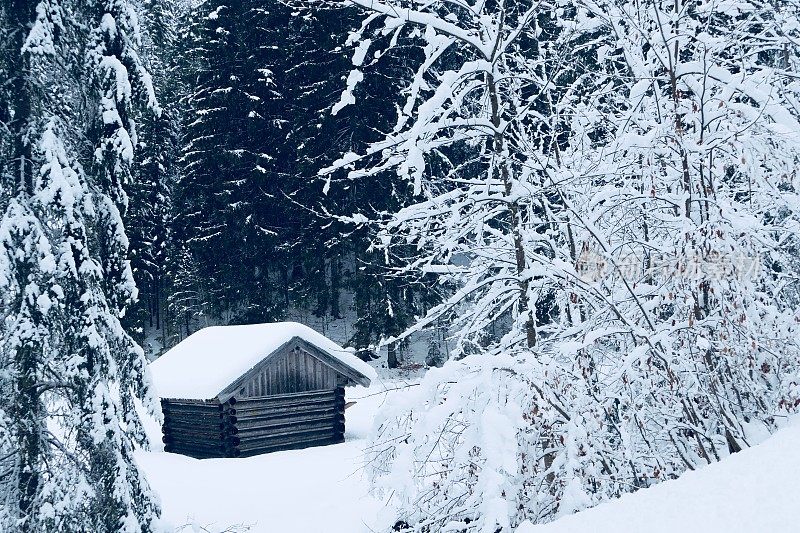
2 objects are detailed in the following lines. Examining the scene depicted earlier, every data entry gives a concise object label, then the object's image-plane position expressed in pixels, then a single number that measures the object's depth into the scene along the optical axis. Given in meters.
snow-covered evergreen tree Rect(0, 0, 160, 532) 9.45
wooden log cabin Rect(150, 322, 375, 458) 19.47
